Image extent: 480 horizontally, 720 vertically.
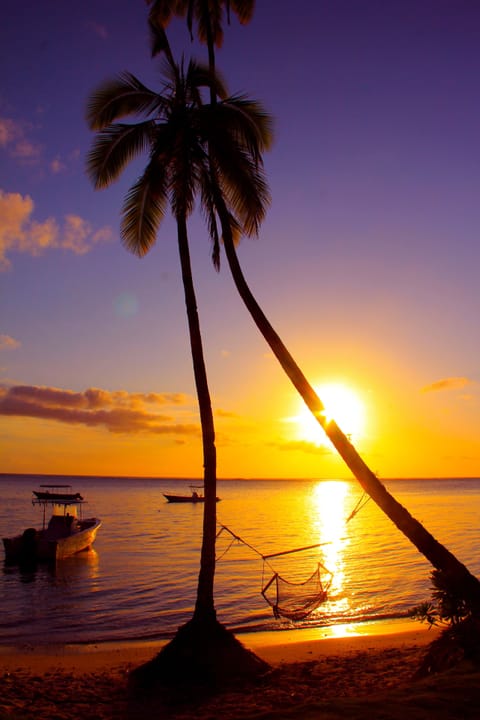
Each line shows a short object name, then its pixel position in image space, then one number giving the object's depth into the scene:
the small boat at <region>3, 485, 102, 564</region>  31.03
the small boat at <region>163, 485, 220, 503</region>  101.36
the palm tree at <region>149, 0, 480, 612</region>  9.96
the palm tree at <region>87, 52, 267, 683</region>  11.86
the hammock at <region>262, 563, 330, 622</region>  22.23
